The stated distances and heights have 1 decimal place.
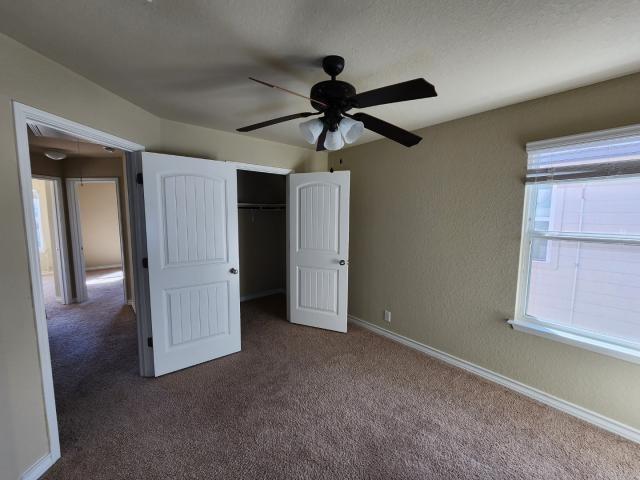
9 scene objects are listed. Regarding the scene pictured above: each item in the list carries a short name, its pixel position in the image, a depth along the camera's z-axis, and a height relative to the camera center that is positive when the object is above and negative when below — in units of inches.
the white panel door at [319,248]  126.7 -15.1
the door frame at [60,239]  159.2 -14.6
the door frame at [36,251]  55.9 -7.9
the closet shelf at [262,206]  170.6 +6.5
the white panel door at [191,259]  91.7 -15.8
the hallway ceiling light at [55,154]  136.1 +30.2
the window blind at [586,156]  67.7 +16.9
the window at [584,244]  69.9 -7.4
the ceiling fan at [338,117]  58.6 +22.7
